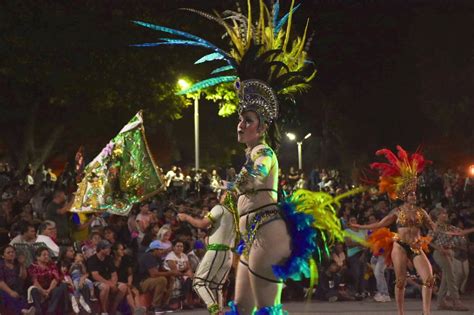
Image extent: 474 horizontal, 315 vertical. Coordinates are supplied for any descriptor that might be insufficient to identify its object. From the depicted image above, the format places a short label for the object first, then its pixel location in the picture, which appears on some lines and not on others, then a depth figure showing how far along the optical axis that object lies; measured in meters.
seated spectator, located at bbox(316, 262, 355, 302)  18.03
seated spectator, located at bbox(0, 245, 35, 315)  13.18
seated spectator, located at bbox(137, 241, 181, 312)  15.09
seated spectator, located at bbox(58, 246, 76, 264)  14.24
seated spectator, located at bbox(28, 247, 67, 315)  13.48
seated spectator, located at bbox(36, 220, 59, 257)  14.41
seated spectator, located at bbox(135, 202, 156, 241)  16.83
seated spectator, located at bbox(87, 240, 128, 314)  14.31
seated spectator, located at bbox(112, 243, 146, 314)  14.61
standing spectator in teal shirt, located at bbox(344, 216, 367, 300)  18.34
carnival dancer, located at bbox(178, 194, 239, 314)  11.72
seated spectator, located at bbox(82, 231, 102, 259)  14.88
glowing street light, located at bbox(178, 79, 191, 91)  25.84
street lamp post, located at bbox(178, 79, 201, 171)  25.70
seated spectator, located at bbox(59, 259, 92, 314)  13.95
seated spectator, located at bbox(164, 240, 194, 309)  15.68
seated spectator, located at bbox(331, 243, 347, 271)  18.08
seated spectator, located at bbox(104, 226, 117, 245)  15.28
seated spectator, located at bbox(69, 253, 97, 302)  14.24
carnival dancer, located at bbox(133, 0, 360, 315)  7.76
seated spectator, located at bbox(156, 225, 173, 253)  15.78
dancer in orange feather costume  12.94
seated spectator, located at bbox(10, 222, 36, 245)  14.16
